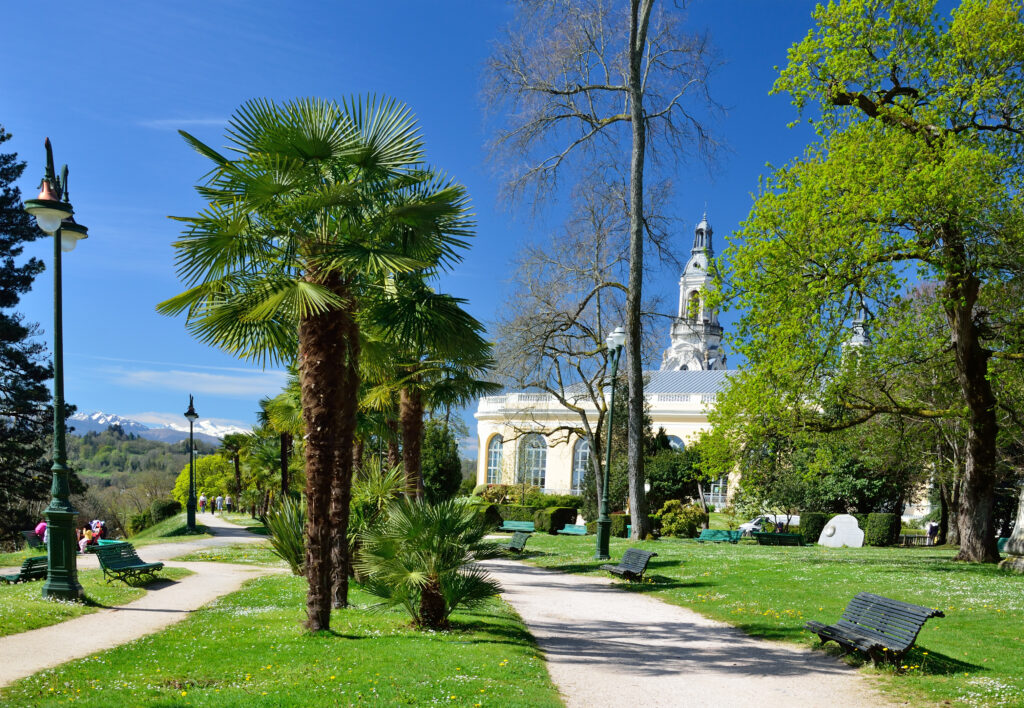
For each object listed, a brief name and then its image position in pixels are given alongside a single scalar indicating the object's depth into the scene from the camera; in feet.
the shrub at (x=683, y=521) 99.71
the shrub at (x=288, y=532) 41.86
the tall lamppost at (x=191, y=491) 97.35
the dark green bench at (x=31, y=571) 49.26
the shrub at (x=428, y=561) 32.42
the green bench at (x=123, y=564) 46.37
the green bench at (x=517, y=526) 103.65
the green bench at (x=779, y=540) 91.97
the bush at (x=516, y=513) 125.90
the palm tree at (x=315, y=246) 31.35
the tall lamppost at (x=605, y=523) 64.69
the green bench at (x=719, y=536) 94.99
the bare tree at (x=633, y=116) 74.08
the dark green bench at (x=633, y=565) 52.75
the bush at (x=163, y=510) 142.72
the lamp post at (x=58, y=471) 39.40
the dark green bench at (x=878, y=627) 27.43
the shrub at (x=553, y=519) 110.93
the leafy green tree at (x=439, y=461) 126.31
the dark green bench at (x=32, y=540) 70.43
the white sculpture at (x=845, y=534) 89.35
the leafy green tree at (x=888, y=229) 54.65
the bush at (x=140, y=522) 144.83
